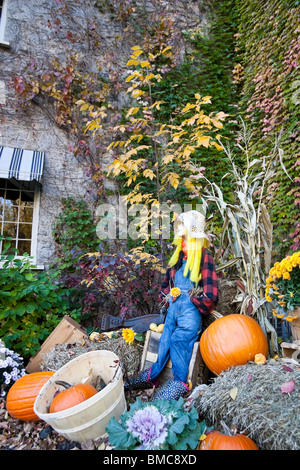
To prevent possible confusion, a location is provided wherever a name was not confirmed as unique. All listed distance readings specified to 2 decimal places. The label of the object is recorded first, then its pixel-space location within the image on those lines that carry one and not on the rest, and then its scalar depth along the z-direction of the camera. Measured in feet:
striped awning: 13.67
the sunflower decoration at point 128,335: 7.87
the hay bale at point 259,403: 4.55
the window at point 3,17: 15.67
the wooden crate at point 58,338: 9.44
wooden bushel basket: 5.14
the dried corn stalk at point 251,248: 7.68
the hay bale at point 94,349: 8.13
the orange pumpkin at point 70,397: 5.66
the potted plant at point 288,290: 6.99
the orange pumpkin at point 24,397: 6.86
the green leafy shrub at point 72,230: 14.87
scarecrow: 6.99
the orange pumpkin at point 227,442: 4.58
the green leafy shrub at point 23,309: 9.77
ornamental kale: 4.57
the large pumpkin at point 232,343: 6.43
